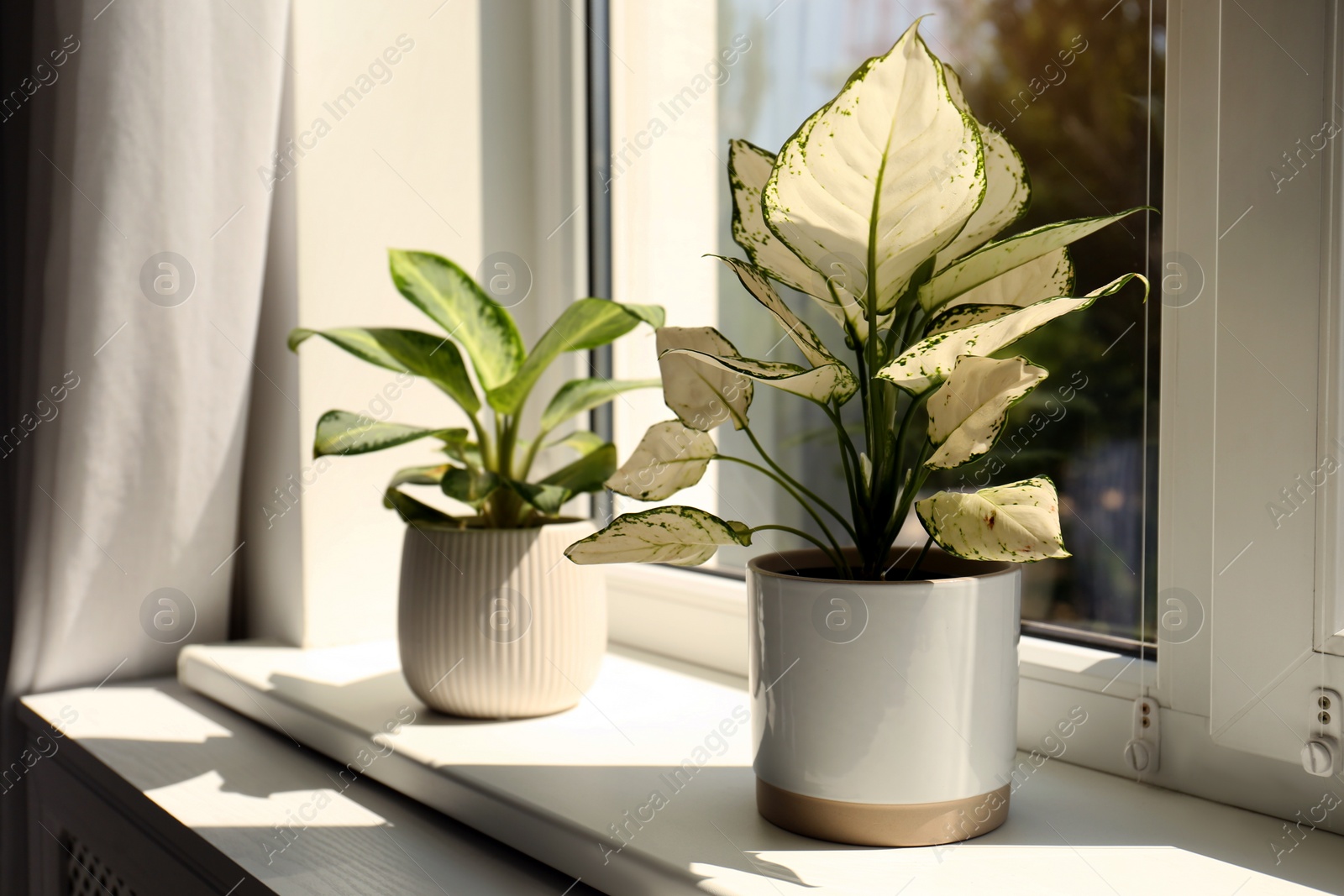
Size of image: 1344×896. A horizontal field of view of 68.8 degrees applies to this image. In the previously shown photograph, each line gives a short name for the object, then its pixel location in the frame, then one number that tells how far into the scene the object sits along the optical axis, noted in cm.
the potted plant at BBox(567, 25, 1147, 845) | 48
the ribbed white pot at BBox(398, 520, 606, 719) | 81
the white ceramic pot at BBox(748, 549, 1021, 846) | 54
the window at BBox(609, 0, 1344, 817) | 57
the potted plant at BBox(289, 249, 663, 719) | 80
